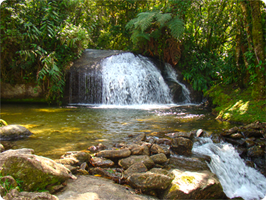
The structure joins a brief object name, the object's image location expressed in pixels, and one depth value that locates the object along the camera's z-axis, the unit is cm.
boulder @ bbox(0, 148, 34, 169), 204
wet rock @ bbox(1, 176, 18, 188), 183
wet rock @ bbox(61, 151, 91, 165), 288
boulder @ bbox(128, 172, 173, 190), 229
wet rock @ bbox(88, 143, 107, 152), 352
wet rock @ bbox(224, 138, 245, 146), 389
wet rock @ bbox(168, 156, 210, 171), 296
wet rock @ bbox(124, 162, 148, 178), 263
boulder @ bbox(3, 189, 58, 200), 169
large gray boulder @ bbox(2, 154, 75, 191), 194
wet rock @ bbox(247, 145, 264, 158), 360
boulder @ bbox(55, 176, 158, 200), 203
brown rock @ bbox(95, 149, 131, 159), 311
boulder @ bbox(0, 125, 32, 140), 406
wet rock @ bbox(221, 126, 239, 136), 421
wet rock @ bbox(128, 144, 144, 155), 321
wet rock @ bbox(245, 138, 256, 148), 383
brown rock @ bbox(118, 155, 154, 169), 287
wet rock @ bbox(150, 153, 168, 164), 302
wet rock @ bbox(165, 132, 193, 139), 406
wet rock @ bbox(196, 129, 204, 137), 426
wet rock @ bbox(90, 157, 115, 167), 292
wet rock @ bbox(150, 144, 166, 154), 335
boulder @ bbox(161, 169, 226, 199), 224
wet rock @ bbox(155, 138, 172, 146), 387
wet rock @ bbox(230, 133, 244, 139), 406
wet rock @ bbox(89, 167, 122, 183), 261
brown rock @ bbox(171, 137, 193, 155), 349
